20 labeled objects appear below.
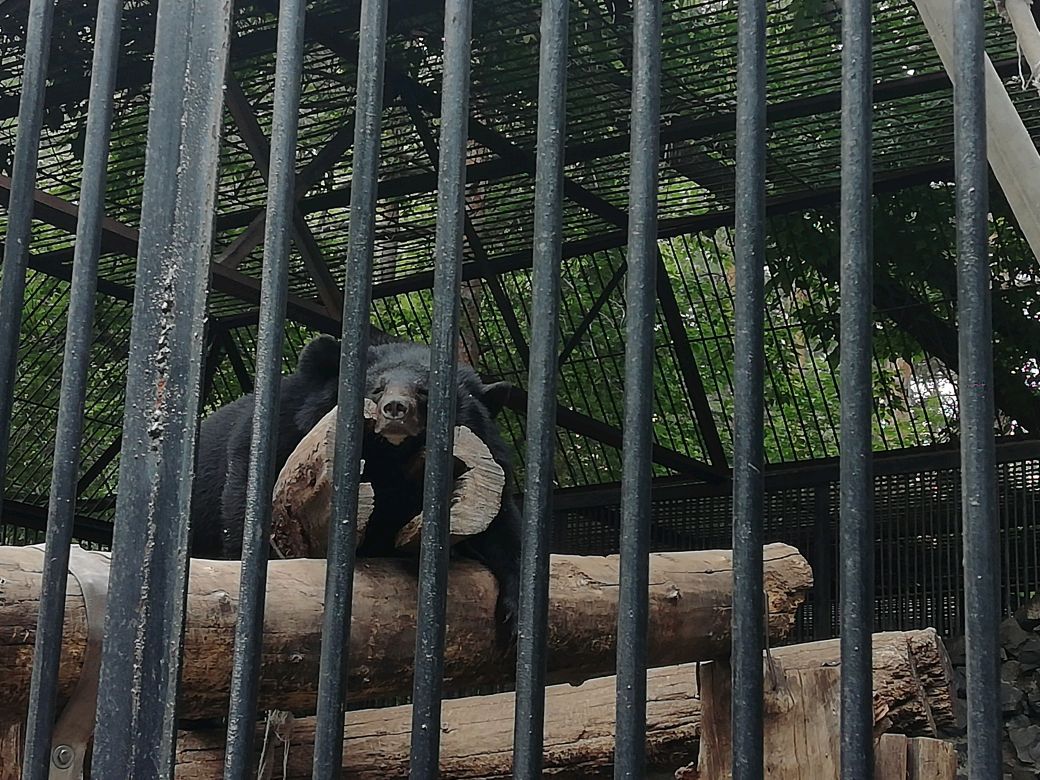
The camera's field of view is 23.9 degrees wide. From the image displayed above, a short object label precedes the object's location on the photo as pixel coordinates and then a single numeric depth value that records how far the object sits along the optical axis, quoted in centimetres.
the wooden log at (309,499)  394
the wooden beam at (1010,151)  307
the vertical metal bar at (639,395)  280
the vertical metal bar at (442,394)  290
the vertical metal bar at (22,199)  314
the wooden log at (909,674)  424
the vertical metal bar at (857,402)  265
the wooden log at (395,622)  344
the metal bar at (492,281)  632
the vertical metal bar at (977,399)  255
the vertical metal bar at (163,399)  300
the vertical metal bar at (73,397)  304
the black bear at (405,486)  411
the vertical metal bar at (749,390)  273
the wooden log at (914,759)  379
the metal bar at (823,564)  754
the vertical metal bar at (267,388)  296
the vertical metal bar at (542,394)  285
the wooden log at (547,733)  446
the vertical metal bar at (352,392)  295
